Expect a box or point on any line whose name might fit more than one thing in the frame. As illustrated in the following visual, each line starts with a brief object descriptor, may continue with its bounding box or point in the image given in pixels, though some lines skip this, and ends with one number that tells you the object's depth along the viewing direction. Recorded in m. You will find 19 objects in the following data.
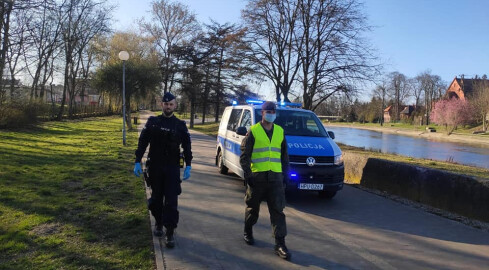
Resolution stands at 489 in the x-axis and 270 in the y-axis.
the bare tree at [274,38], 23.11
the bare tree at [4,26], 10.55
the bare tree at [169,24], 45.25
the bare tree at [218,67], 33.06
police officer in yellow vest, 4.64
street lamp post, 16.81
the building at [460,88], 88.75
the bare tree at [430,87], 93.25
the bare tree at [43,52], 11.39
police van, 7.22
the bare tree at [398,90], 96.50
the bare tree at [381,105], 91.81
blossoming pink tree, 61.91
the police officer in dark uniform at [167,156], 4.73
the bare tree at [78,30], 38.56
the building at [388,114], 120.84
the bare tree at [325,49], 21.36
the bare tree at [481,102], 58.22
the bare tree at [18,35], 12.57
